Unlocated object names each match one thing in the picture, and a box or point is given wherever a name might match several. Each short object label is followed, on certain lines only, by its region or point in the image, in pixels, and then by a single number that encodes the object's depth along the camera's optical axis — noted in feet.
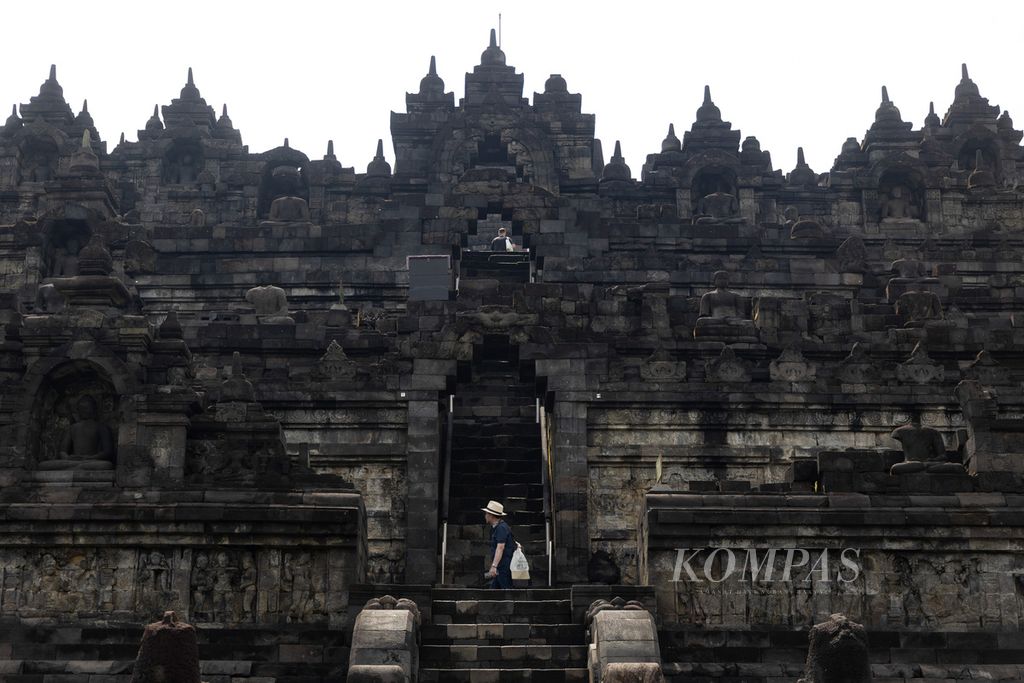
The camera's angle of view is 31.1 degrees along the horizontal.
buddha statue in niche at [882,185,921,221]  172.14
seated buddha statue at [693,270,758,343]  121.08
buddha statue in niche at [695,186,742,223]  169.68
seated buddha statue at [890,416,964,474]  90.38
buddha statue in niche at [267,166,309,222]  165.78
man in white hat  94.17
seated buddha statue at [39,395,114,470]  92.68
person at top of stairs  160.76
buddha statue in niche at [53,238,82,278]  155.33
